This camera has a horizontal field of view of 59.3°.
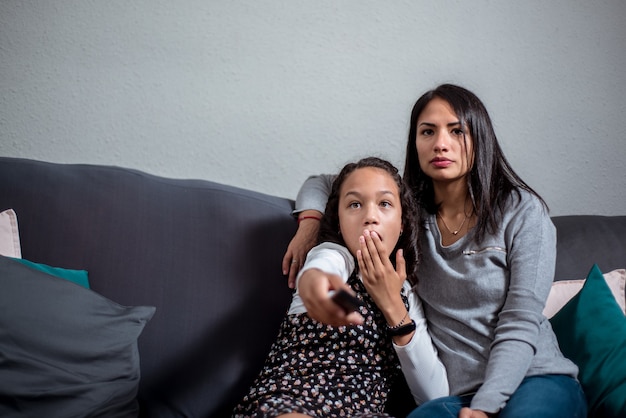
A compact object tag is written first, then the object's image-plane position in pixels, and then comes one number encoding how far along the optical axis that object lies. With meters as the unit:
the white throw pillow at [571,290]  1.40
